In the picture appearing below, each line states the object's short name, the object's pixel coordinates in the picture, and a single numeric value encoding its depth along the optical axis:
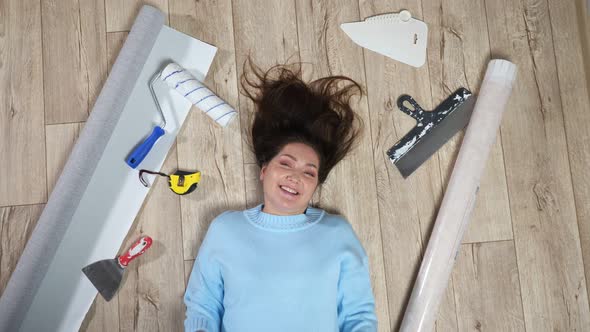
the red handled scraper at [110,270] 1.39
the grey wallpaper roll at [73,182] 1.24
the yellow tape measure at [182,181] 1.40
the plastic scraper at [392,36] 1.51
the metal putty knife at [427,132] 1.48
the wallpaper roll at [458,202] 1.38
